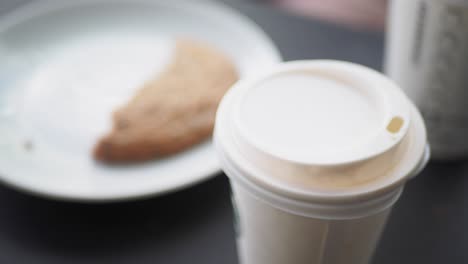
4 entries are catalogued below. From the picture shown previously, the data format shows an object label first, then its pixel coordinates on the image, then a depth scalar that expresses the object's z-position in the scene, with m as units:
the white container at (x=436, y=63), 0.61
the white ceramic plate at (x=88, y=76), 0.65
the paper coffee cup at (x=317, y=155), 0.51
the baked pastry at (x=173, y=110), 0.68
